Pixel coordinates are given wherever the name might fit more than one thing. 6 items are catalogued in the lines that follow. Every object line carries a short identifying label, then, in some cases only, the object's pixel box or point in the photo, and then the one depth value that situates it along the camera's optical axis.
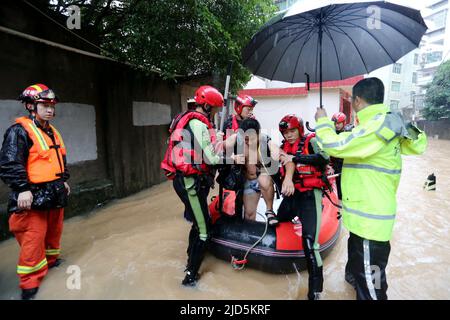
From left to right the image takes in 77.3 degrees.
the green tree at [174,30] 4.68
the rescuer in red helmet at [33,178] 2.65
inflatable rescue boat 3.15
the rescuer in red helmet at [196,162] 2.78
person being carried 3.35
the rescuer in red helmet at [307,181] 2.69
